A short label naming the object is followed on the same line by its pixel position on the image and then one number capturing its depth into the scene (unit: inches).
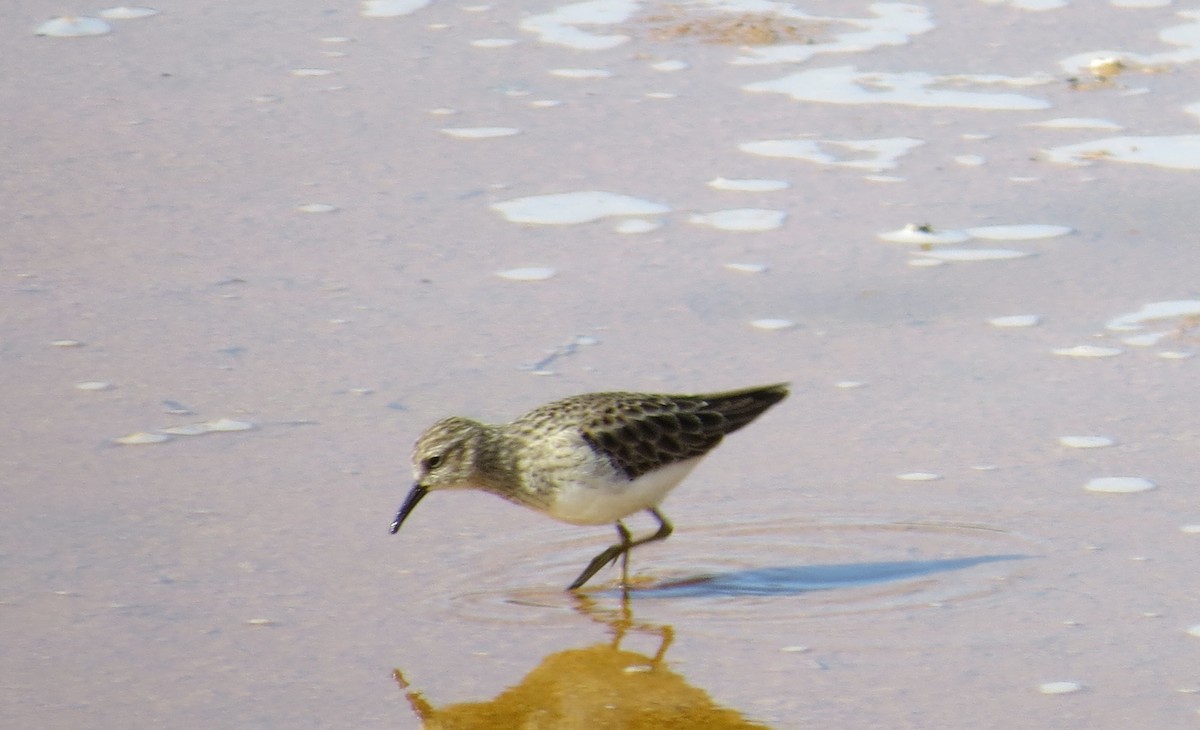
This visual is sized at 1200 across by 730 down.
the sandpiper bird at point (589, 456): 374.6
